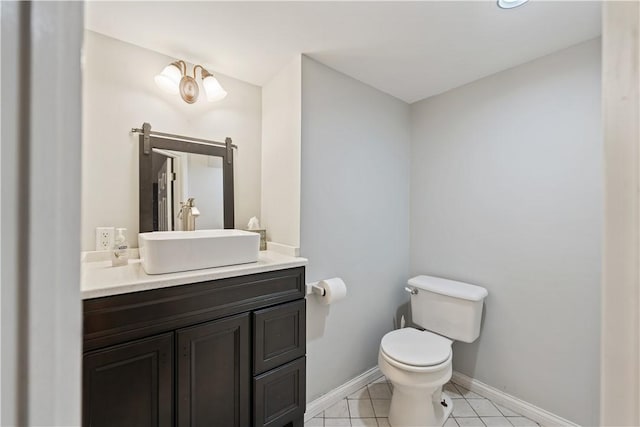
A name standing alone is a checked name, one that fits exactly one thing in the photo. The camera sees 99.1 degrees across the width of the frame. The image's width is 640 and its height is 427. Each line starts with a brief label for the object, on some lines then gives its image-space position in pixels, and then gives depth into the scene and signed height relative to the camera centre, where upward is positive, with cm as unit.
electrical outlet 138 -13
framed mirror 151 +20
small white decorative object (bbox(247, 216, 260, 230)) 178 -7
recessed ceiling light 120 +94
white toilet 147 -79
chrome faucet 160 -2
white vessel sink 115 -17
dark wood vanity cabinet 99 -61
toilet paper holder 165 -46
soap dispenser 130 -19
